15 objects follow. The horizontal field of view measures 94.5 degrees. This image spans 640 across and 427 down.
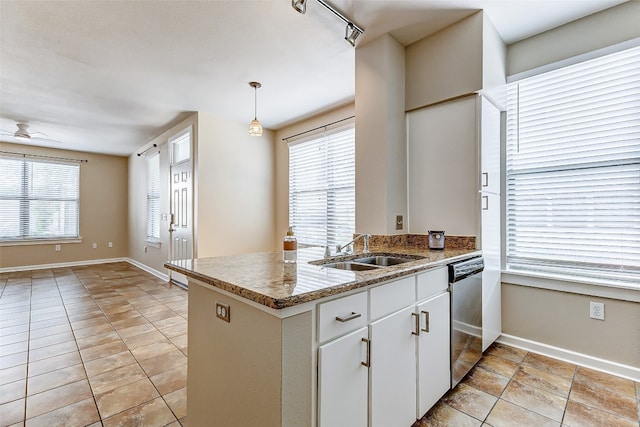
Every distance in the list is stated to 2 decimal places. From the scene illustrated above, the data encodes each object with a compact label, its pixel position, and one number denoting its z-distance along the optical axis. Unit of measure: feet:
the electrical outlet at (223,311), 4.25
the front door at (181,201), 15.15
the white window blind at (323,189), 13.44
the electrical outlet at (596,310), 7.48
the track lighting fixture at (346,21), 6.48
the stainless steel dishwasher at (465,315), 6.45
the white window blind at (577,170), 7.32
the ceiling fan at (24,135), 15.46
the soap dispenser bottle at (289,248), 5.60
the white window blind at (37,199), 20.10
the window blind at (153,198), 19.92
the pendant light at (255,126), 11.20
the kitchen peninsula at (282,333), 3.46
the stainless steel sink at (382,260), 7.18
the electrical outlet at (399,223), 8.89
